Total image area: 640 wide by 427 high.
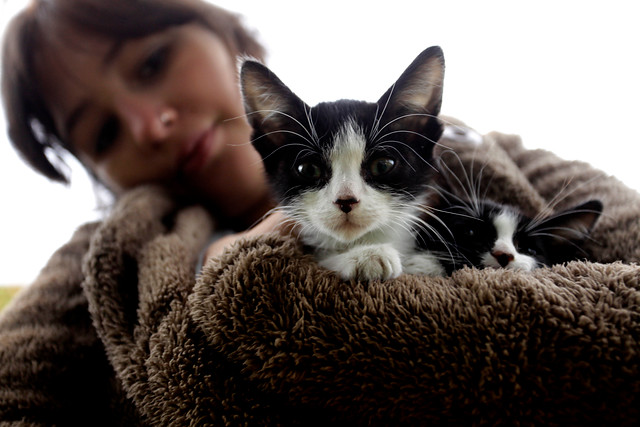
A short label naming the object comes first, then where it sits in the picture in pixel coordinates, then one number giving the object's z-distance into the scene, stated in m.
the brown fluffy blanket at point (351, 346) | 0.16
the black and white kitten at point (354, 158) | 0.21
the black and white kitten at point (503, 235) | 0.23
